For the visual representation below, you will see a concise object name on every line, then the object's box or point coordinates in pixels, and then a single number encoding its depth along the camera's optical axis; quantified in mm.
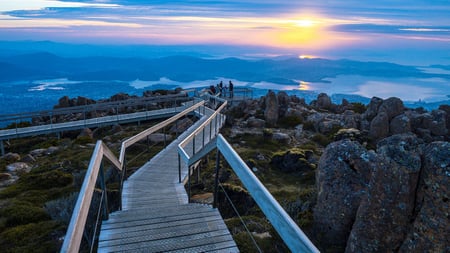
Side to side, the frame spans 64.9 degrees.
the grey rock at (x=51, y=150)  16688
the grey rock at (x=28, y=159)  15009
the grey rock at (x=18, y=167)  13383
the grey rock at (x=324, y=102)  28562
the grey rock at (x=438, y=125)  17469
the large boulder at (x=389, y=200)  4324
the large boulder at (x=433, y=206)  3861
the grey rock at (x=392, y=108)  18453
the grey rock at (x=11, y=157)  15438
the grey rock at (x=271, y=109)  21766
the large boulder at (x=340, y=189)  5570
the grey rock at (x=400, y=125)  16953
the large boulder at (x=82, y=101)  29375
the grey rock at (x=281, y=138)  16859
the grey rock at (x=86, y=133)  20250
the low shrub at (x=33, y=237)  5879
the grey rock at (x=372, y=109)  20172
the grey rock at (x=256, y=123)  20516
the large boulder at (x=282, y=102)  23675
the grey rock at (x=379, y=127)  17047
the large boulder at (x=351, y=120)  19573
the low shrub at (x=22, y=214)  7459
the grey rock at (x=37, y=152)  16567
